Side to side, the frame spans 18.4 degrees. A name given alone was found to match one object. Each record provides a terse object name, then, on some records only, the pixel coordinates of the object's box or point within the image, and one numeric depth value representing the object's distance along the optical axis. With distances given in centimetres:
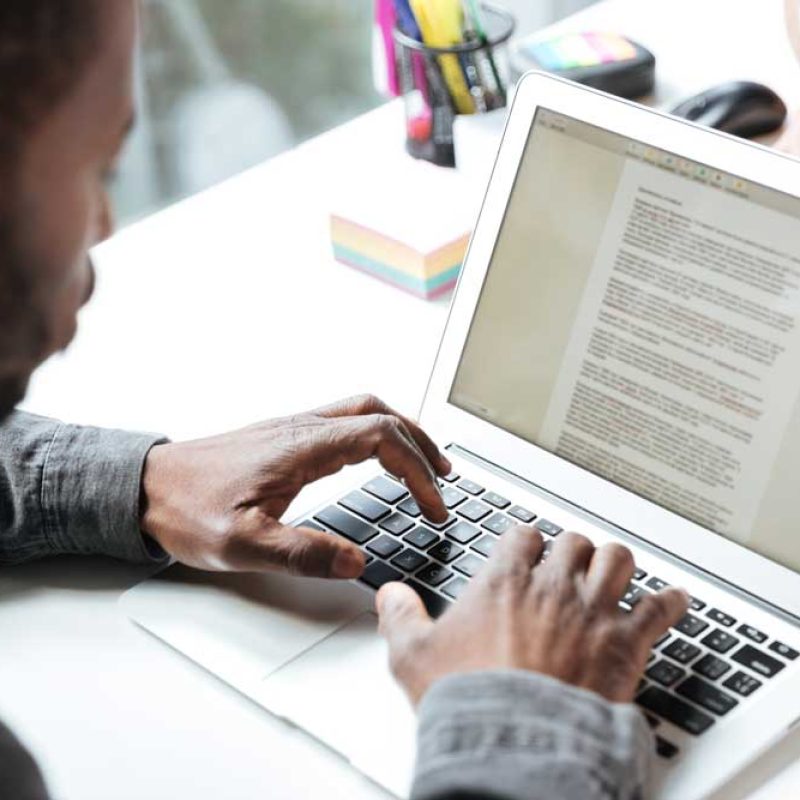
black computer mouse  174
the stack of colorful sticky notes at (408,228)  166
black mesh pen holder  176
